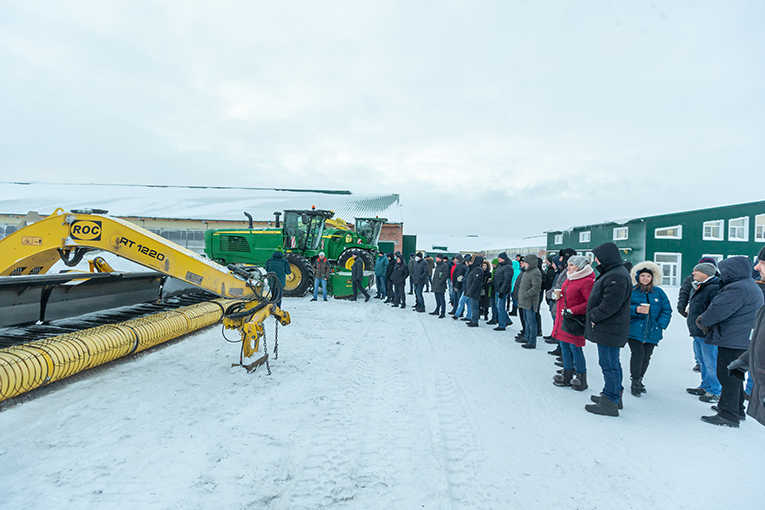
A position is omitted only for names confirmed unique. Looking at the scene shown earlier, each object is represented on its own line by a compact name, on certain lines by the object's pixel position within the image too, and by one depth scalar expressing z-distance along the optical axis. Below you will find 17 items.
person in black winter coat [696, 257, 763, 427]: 3.46
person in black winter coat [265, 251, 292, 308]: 8.30
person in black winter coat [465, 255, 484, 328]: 7.83
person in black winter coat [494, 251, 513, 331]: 7.21
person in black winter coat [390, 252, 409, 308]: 10.27
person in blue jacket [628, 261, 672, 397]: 4.13
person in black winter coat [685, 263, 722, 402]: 4.08
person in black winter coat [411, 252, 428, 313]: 9.90
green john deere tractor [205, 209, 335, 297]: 11.39
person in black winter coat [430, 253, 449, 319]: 9.24
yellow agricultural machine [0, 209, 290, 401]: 4.01
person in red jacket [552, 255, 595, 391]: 4.15
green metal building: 20.50
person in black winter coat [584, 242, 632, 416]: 3.58
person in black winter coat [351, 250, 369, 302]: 10.88
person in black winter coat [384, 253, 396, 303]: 10.91
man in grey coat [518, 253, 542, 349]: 6.10
